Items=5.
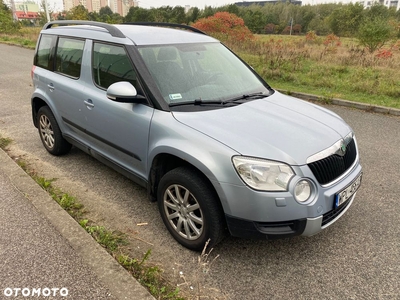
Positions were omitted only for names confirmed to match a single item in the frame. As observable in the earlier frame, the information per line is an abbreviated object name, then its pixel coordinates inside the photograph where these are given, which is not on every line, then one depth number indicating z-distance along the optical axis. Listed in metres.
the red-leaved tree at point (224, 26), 21.52
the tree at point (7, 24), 32.53
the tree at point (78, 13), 30.52
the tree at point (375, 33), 16.55
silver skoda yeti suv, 2.37
